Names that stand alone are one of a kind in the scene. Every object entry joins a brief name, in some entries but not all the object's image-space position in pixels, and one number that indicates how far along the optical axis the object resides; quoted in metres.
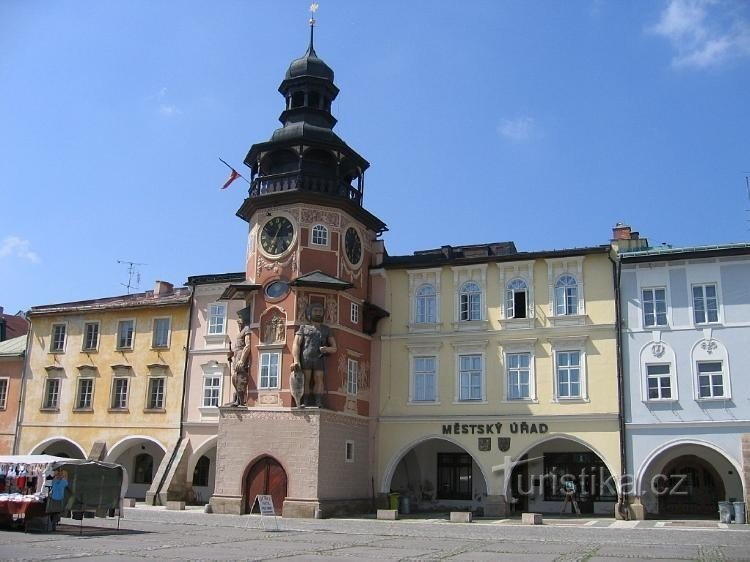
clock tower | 32.06
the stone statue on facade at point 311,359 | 32.12
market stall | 21.97
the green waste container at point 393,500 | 34.03
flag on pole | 36.09
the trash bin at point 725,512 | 28.61
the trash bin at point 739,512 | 28.45
